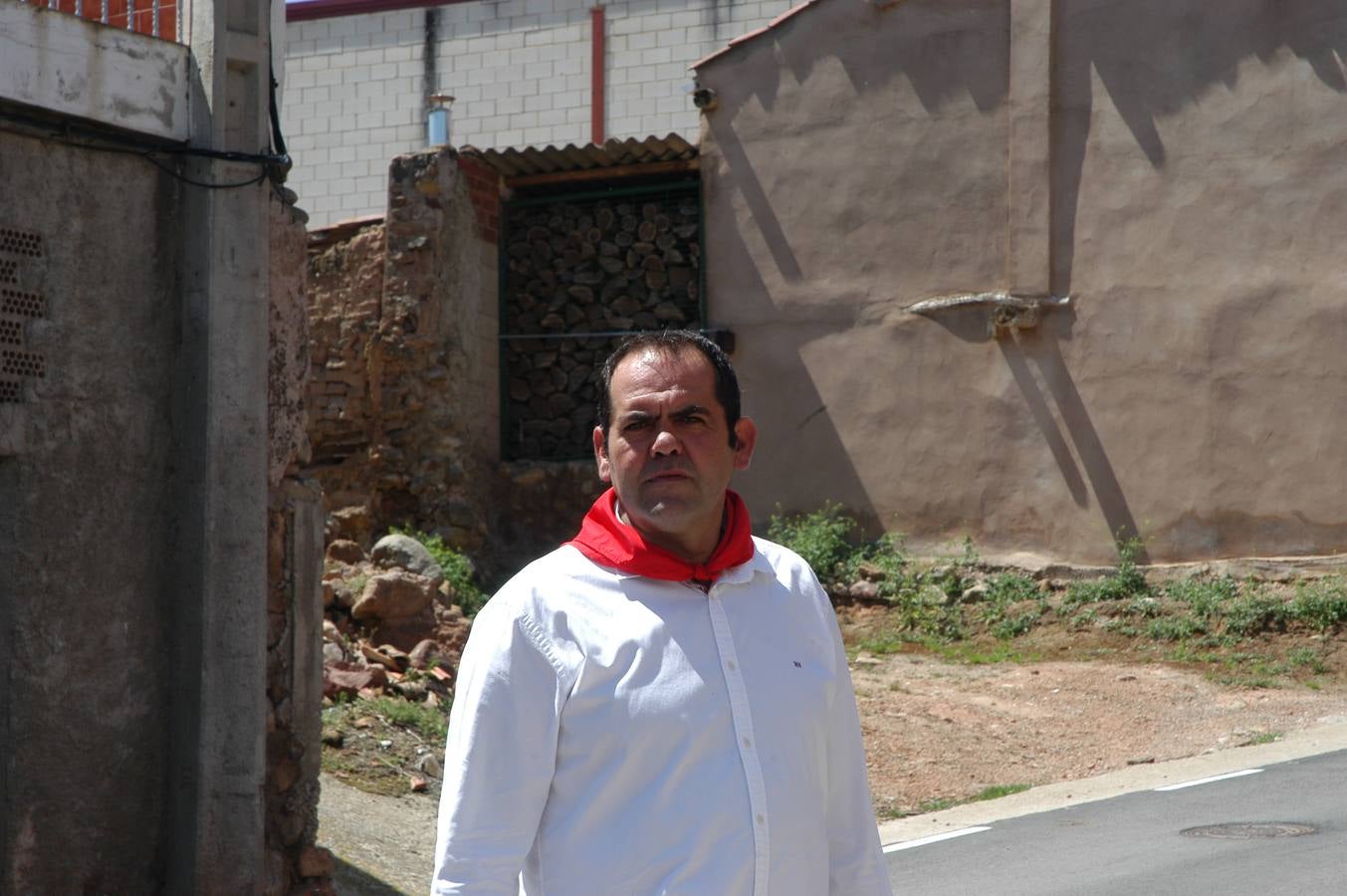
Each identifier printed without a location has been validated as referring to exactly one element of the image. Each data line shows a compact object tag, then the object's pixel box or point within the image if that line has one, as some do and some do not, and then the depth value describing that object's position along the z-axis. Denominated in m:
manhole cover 7.93
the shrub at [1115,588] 14.37
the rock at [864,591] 14.98
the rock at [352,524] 15.73
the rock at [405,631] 10.93
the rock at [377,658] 10.16
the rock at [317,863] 6.79
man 2.59
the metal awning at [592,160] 15.89
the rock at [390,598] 10.94
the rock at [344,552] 12.45
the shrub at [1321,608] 13.26
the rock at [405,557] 12.57
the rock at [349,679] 9.41
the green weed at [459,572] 13.68
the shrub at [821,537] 15.27
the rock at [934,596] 14.70
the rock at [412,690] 9.84
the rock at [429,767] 8.88
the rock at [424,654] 10.43
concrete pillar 6.39
